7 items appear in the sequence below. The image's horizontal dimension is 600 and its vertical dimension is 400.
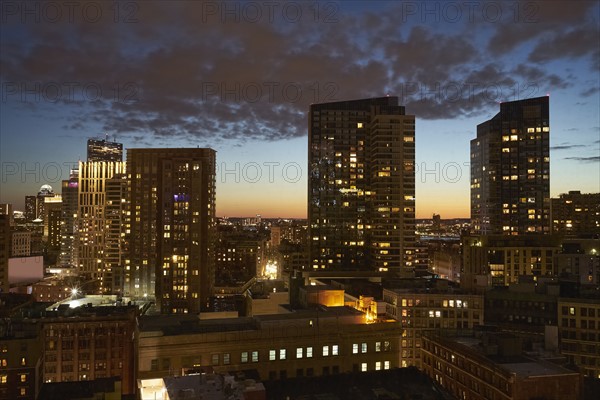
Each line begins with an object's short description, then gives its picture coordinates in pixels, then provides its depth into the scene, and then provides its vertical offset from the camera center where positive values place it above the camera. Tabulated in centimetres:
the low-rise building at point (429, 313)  9038 -1765
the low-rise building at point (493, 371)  4938 -1659
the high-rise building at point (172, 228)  16050 -504
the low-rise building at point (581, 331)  8469 -1981
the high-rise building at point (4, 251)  17790 -1371
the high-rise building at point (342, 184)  19088 +1080
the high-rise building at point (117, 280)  18825 -2581
